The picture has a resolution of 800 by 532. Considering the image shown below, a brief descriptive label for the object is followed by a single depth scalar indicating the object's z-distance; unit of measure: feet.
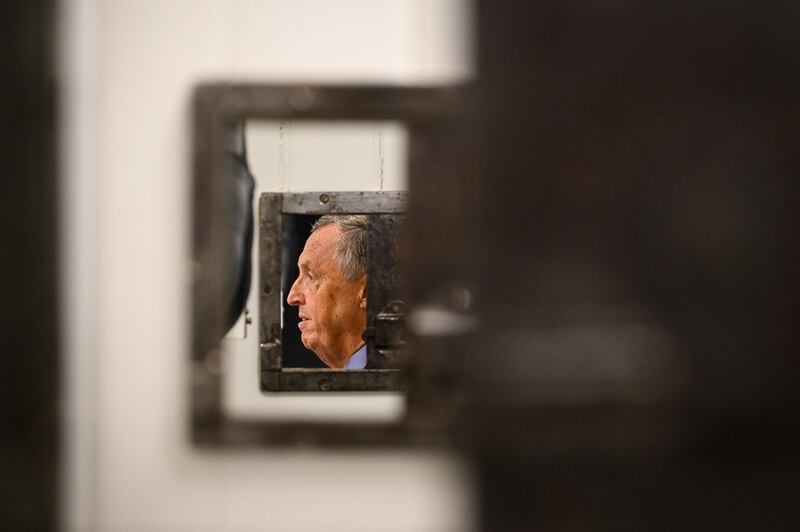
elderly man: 3.88
